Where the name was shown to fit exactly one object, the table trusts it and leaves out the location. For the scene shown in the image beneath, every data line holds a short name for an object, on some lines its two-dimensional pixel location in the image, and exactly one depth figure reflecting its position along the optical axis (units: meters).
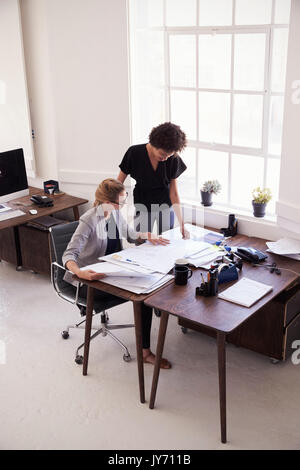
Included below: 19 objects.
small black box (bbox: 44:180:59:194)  5.52
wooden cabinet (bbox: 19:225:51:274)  5.12
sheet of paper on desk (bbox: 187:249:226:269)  3.69
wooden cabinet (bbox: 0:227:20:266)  5.32
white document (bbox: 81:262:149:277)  3.46
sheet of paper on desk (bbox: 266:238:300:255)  3.94
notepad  3.24
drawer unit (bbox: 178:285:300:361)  3.77
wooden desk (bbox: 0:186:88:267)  5.15
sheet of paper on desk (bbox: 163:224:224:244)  4.13
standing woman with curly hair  4.00
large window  4.21
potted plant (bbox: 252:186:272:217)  4.42
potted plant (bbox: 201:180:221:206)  4.72
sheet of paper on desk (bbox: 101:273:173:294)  3.37
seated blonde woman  3.71
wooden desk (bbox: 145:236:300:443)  3.03
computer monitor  5.01
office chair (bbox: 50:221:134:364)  3.97
